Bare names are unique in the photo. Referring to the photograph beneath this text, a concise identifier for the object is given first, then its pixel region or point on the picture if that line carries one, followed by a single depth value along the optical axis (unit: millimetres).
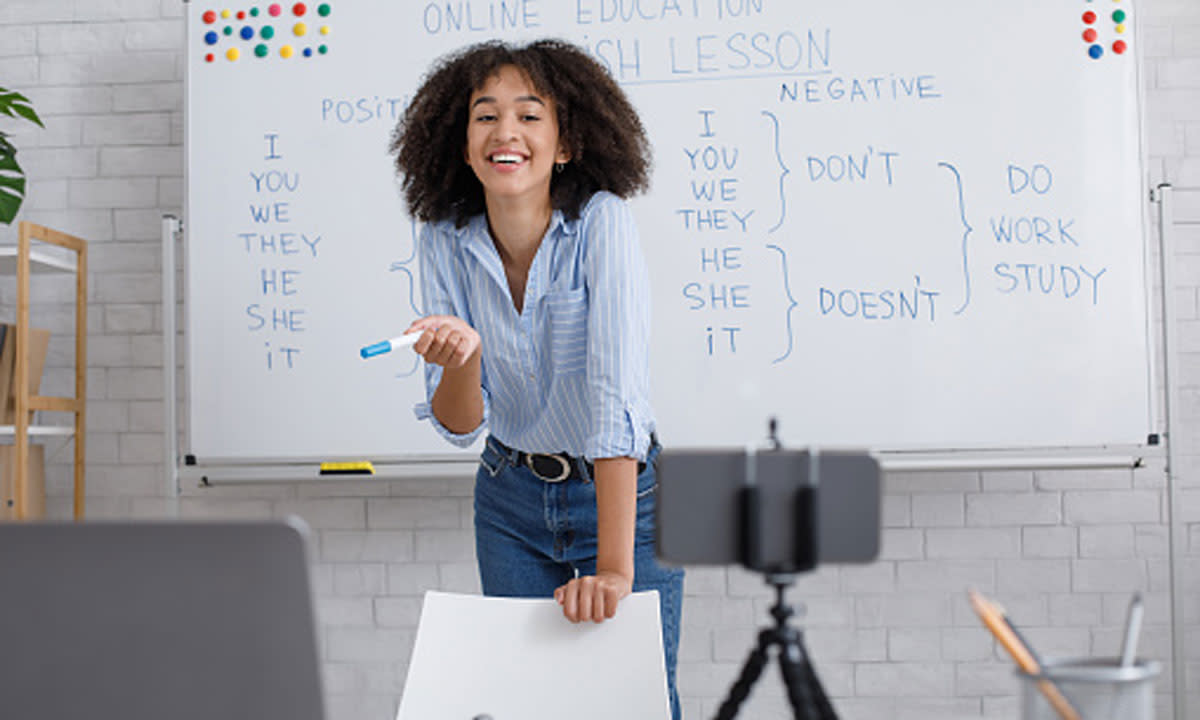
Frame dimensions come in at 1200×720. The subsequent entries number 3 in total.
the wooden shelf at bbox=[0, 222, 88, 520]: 2430
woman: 1274
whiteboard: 2342
